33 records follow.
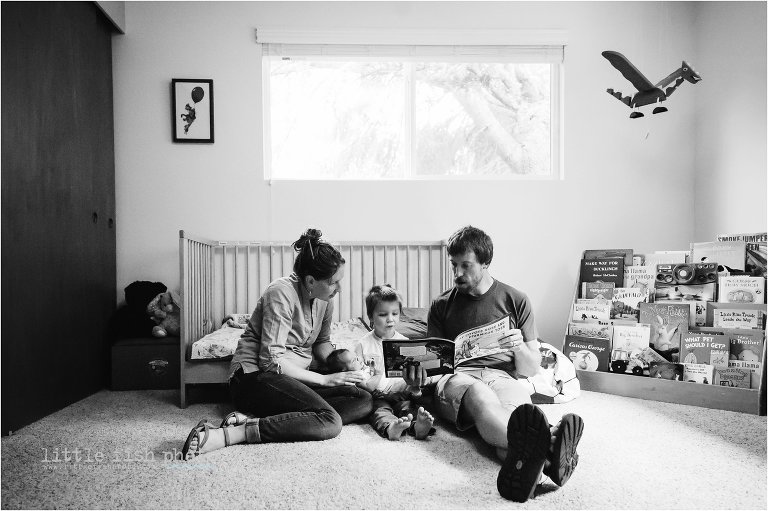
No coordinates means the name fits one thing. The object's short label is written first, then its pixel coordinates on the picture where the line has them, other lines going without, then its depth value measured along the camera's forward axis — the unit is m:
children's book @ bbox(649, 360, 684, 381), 2.45
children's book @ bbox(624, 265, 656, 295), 2.72
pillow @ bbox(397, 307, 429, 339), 2.65
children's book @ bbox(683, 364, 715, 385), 2.37
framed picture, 3.20
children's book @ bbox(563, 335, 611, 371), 2.68
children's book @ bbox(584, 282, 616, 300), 2.83
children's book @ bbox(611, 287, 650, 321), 2.70
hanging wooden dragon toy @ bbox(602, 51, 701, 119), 2.26
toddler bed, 3.06
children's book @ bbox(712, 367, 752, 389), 2.30
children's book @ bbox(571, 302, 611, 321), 2.78
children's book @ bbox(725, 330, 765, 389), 2.28
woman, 1.80
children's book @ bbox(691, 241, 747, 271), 2.48
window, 3.34
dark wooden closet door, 2.05
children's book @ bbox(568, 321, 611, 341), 2.73
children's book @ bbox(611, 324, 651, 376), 2.56
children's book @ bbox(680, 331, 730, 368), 2.37
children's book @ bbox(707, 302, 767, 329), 2.36
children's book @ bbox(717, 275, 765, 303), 2.39
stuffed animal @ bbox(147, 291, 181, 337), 2.87
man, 1.65
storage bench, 2.76
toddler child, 2.02
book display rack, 2.33
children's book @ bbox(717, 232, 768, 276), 2.43
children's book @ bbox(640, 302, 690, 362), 2.51
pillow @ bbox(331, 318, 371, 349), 2.56
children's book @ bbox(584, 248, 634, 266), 2.83
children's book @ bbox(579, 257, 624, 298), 2.84
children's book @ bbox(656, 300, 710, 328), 2.51
